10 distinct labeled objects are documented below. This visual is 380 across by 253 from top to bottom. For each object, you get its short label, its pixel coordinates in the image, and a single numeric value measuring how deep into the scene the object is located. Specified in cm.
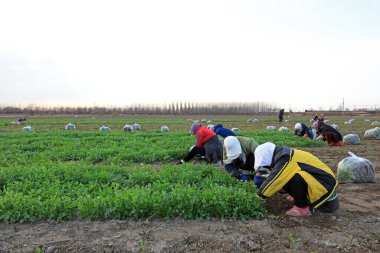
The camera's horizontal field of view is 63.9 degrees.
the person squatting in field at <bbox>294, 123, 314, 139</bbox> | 1458
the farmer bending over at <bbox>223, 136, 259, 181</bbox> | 622
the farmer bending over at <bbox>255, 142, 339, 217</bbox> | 437
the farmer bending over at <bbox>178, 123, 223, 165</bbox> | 854
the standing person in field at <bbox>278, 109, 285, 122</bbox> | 3158
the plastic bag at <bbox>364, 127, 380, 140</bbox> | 1595
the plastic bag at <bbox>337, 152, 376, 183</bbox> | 666
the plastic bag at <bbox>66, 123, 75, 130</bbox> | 2408
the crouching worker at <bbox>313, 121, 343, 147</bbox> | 1300
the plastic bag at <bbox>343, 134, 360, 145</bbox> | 1376
